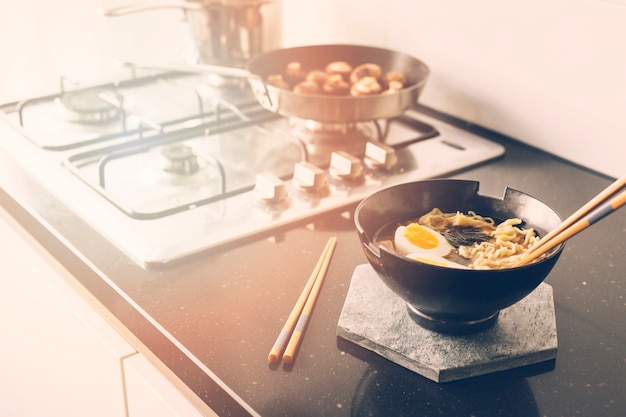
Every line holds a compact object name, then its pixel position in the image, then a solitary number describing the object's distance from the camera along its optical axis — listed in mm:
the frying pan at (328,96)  1186
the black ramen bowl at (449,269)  698
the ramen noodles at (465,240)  777
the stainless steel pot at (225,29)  1479
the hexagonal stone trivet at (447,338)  749
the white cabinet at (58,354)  843
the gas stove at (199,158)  1018
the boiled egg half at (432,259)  755
